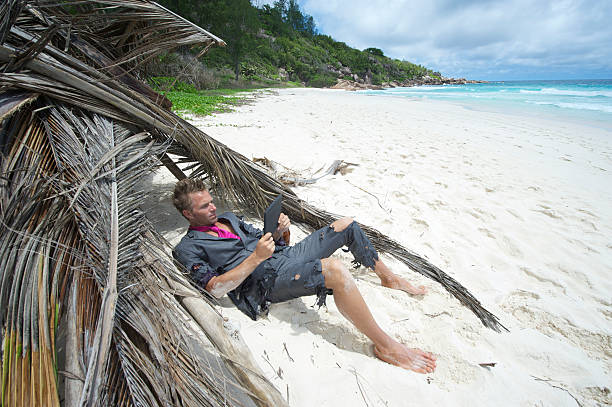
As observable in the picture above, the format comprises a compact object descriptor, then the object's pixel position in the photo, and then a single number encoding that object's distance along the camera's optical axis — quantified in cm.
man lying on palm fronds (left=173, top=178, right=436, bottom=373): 166
